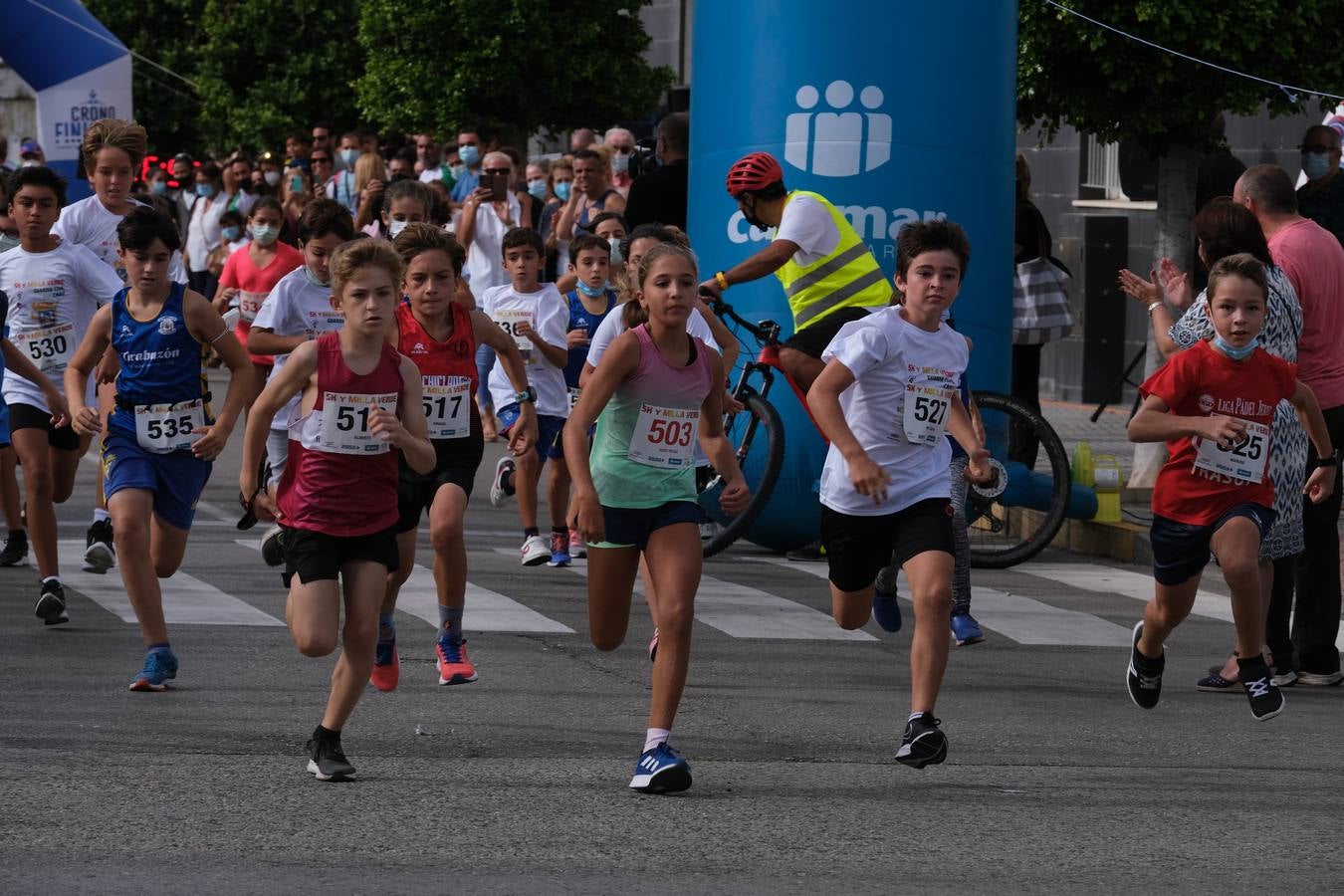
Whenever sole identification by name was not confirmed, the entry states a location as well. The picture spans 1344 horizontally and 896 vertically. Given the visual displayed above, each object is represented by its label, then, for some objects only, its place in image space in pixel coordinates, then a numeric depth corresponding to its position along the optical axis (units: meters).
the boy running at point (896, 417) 14.94
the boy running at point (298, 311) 20.86
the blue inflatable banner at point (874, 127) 25.03
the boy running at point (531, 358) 23.98
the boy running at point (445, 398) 16.87
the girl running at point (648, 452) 14.05
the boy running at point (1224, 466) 15.88
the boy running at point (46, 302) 20.56
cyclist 21.64
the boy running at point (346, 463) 13.66
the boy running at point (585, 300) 24.72
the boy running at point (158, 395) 17.06
